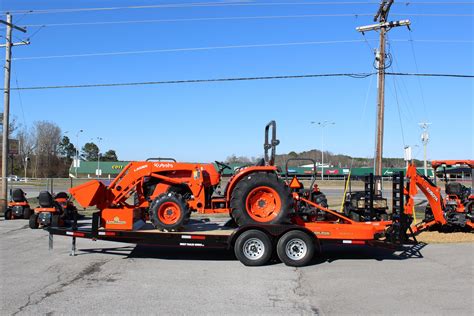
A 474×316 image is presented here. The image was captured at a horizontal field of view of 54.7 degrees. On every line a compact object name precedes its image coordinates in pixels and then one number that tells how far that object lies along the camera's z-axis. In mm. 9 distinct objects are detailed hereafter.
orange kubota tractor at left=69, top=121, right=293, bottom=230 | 9141
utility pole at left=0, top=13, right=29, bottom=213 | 19594
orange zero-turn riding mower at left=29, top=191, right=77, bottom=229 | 13539
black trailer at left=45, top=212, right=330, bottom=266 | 8797
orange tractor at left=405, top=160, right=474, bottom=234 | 12430
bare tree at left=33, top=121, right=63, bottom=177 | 90188
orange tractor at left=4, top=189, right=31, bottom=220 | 17203
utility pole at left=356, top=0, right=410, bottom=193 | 18672
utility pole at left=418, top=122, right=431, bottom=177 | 26666
